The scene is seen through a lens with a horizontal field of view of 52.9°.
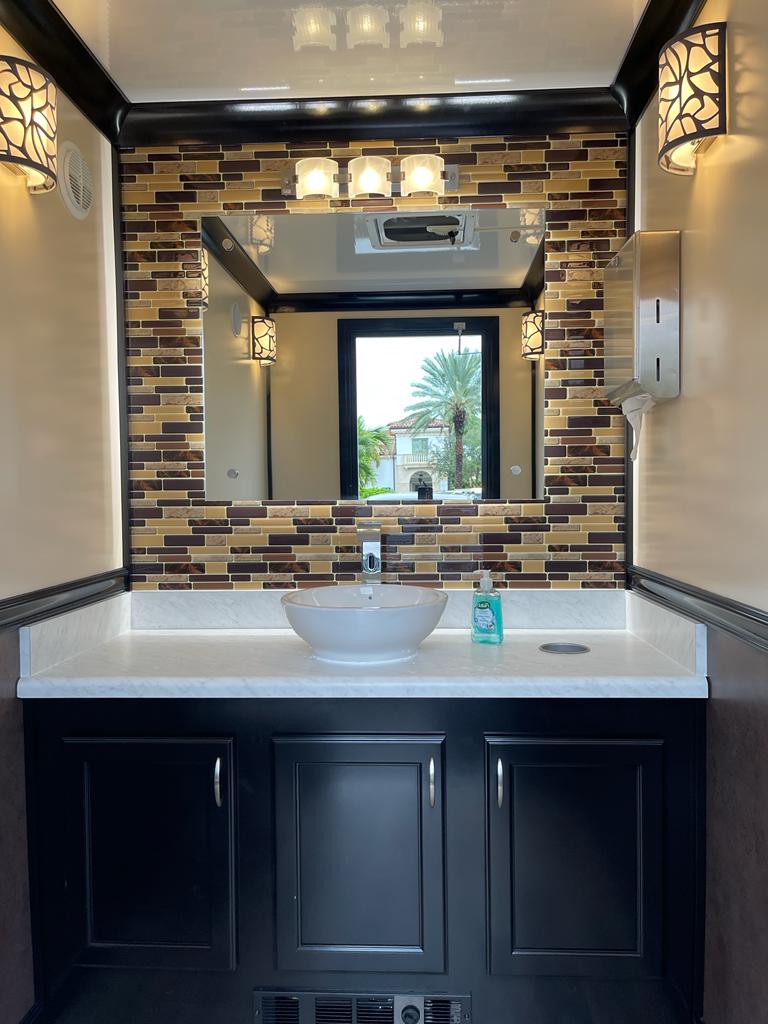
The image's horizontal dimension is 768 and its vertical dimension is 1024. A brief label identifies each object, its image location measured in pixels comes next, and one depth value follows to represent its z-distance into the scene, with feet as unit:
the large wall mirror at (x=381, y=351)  7.98
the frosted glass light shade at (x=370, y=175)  7.89
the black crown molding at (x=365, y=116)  7.59
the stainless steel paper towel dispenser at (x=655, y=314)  6.51
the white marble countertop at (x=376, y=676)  6.15
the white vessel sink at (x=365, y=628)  6.37
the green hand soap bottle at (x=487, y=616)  7.40
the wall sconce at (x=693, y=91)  5.49
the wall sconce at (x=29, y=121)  5.62
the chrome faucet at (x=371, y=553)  7.95
